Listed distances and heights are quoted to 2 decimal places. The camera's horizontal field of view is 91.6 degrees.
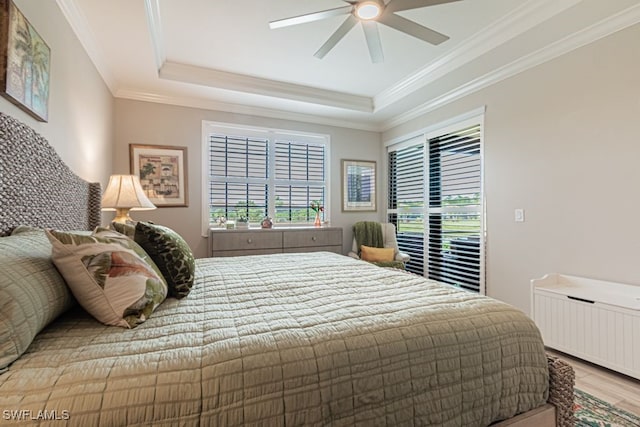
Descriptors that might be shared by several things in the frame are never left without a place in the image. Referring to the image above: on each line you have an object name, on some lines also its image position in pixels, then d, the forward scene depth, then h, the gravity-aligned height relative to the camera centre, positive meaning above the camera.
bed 0.72 -0.40
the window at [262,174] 3.97 +0.54
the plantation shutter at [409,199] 4.16 +0.19
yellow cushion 3.95 -0.53
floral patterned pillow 1.01 -0.22
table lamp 2.59 +0.14
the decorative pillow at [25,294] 0.74 -0.22
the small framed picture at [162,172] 3.56 +0.48
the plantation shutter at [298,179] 4.33 +0.48
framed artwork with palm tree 1.40 +0.75
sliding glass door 3.38 +0.11
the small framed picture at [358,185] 4.66 +0.42
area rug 1.60 -1.08
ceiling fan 1.91 +1.26
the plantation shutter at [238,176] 3.97 +0.48
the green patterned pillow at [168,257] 1.39 -0.20
